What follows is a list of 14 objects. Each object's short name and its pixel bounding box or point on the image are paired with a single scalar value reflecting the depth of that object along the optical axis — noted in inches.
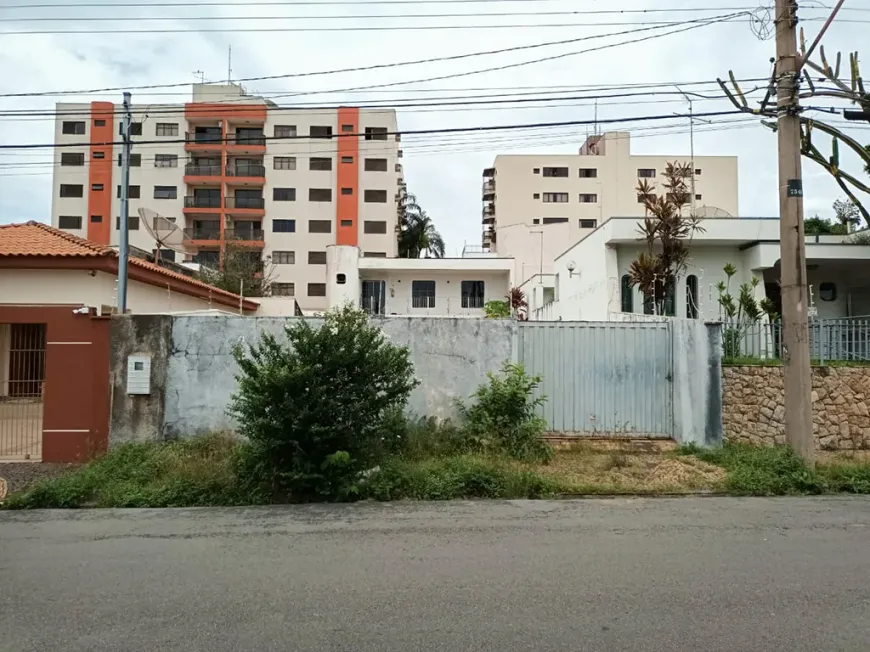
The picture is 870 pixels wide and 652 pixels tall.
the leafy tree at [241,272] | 1323.8
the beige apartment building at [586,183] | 2293.3
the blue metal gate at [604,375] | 405.4
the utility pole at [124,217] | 416.8
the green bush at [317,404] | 296.4
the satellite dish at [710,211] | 875.5
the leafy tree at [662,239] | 613.1
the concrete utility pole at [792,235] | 343.3
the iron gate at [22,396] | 415.6
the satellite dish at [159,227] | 691.4
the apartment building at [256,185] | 2048.5
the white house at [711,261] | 711.1
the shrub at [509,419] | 367.9
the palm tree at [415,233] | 1987.0
